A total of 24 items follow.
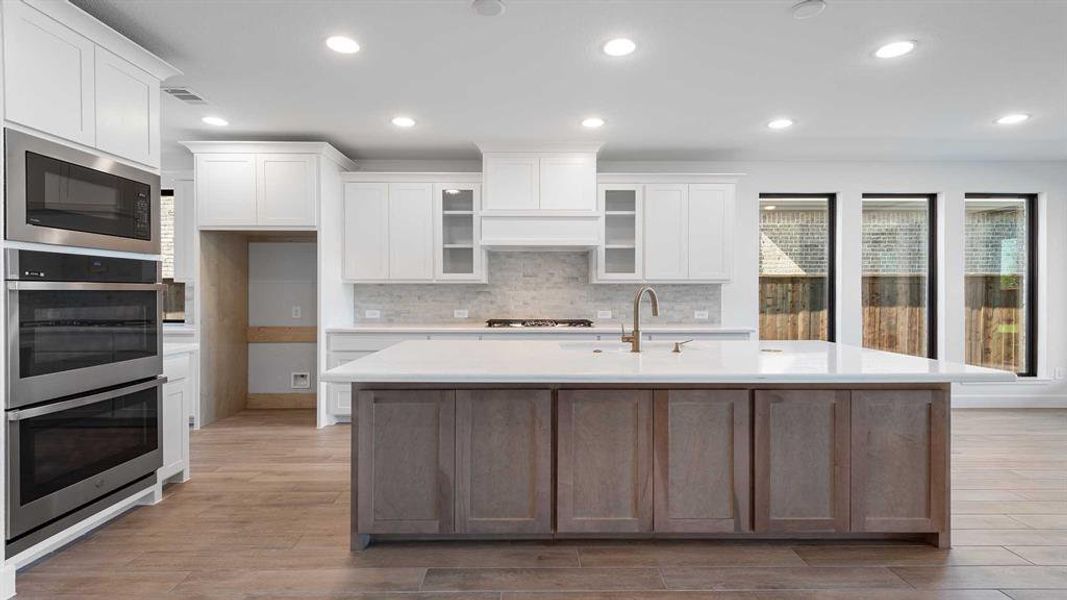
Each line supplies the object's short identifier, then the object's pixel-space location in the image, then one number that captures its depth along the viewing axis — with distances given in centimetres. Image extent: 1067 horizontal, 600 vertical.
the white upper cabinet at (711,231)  515
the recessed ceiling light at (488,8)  251
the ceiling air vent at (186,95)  360
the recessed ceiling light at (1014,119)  417
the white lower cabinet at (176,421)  309
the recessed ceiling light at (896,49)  293
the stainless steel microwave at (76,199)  213
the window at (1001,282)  575
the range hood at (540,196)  489
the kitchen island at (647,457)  238
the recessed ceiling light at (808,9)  250
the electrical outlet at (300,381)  545
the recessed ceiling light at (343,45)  290
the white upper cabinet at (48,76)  210
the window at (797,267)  569
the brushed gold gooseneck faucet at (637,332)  272
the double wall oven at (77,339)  213
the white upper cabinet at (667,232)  514
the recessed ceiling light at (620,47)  291
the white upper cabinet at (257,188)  463
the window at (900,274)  571
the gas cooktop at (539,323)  514
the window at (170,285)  528
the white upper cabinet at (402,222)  509
